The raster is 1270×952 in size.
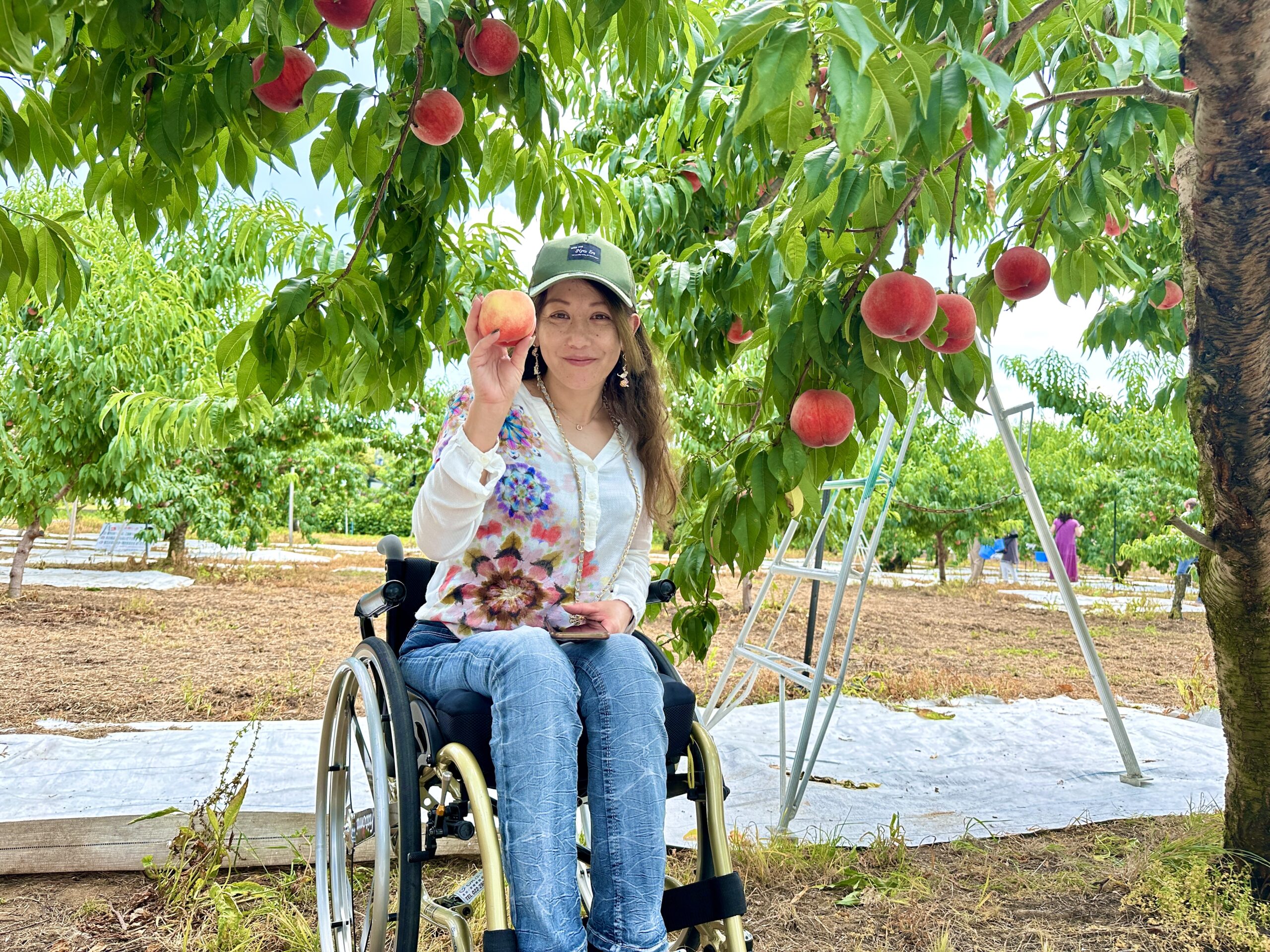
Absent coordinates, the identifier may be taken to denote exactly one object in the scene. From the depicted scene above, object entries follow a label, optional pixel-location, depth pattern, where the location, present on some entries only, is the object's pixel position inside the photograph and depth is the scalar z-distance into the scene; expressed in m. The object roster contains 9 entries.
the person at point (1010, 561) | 14.88
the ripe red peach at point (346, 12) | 1.28
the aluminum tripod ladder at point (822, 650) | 2.50
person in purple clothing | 11.68
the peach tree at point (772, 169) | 1.13
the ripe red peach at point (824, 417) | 1.62
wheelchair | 1.33
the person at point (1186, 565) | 8.75
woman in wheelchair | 1.32
